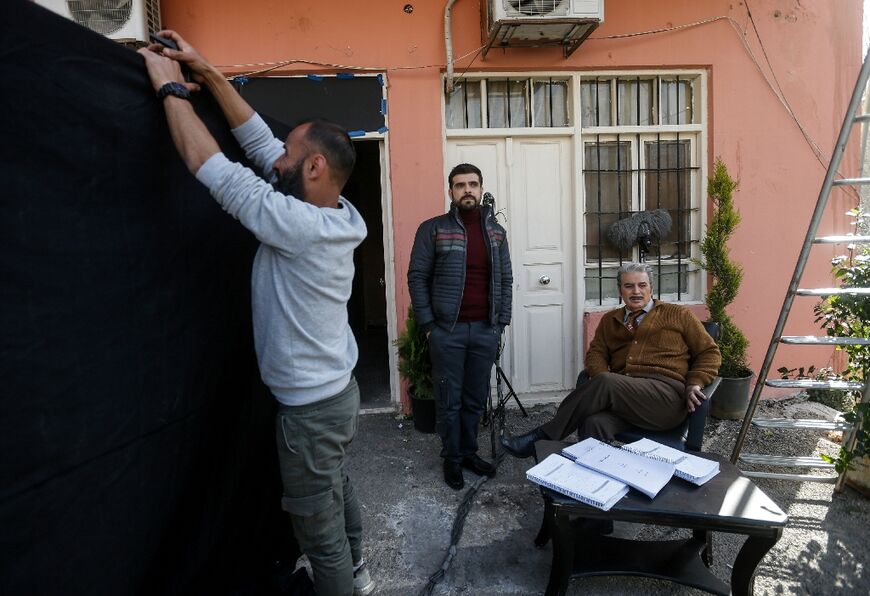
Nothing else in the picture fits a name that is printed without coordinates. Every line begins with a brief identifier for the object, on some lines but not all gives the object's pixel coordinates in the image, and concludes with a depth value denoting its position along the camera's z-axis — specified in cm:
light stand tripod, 390
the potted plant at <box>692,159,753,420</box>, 457
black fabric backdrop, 122
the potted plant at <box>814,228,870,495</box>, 312
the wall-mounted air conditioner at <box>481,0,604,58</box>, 404
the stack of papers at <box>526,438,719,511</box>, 219
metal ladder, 305
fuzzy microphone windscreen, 481
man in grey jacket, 354
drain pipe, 439
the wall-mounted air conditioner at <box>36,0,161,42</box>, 394
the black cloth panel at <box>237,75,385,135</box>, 440
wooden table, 206
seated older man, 315
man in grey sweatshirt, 165
